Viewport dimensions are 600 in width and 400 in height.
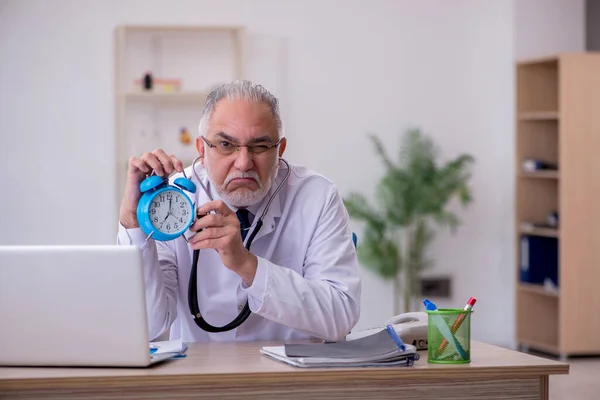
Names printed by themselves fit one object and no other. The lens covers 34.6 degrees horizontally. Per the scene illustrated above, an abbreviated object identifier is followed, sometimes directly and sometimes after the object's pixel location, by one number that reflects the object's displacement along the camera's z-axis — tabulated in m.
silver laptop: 1.96
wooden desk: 1.93
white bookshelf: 6.29
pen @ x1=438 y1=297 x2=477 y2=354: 2.13
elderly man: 2.40
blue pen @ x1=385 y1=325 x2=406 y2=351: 2.09
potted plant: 6.29
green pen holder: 2.12
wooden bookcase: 6.02
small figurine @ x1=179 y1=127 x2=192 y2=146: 6.23
